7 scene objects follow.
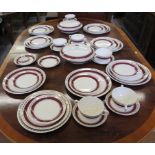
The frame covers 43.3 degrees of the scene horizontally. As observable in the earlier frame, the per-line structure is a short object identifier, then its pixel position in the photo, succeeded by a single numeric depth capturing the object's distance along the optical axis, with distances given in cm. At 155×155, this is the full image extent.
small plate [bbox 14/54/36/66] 97
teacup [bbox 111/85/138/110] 70
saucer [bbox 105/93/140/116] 69
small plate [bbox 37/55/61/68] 96
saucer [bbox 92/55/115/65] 96
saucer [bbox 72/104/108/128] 65
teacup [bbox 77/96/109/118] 66
